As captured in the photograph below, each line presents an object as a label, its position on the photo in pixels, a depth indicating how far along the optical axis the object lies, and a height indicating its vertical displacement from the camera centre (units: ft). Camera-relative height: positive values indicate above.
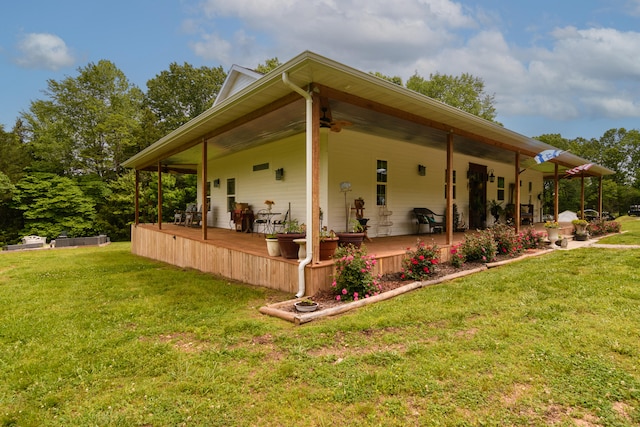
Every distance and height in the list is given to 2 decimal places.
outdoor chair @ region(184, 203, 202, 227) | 37.97 -0.81
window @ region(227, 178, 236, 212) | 34.94 +1.67
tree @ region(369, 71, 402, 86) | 79.57 +32.11
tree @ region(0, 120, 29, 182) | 67.72 +11.19
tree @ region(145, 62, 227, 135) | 92.22 +32.43
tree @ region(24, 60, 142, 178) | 71.31 +18.80
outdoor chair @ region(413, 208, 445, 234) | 28.73 -0.93
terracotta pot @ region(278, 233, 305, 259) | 15.46 -1.58
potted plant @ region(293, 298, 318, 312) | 12.36 -3.55
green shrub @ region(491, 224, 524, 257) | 22.61 -2.20
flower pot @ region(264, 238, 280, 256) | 16.62 -1.84
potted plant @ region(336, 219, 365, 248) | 16.65 -1.41
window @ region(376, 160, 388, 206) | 26.99 +2.20
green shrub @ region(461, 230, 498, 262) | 20.34 -2.40
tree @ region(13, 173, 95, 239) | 62.44 +0.84
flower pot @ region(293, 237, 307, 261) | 14.68 -1.69
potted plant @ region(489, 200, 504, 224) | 37.93 +0.00
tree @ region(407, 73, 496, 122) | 93.71 +33.02
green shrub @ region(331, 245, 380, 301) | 13.66 -2.71
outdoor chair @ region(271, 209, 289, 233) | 26.79 -1.08
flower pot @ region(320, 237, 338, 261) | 14.90 -1.69
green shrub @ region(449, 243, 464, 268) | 19.02 -2.74
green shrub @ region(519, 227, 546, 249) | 25.26 -2.33
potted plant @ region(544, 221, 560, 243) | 28.26 -1.86
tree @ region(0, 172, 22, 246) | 61.02 -1.02
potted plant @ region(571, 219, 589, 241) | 33.01 -2.09
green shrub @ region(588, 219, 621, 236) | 35.94 -2.03
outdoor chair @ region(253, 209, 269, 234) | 28.40 -0.94
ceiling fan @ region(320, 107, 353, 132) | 16.87 +4.68
